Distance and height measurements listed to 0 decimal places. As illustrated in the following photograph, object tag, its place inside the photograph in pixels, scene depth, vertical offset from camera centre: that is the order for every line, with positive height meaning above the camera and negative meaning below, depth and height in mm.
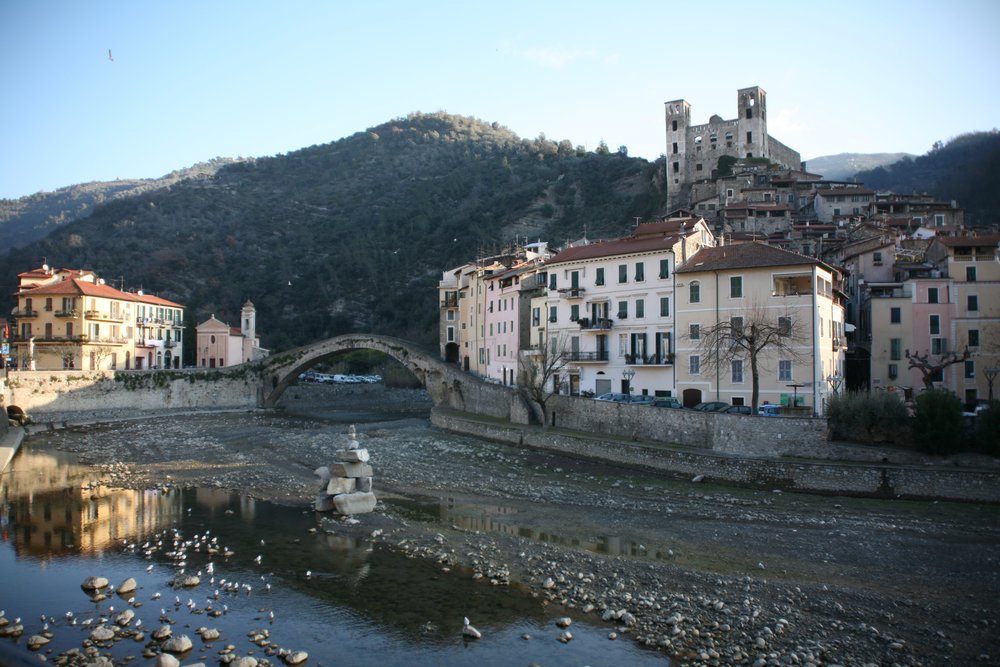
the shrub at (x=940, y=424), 27125 -2523
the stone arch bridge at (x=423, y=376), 46094 -1416
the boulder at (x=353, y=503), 23766 -4861
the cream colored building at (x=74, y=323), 57219 +3060
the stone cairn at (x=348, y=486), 23859 -4368
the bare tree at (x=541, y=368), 40978 -581
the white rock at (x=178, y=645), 13305 -5357
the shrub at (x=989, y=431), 26719 -2750
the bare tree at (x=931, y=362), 33725 -200
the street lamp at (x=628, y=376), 41312 -1018
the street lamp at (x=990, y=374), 35241 -802
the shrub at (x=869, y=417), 28531 -2398
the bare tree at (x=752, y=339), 34344 +970
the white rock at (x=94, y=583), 16609 -5253
